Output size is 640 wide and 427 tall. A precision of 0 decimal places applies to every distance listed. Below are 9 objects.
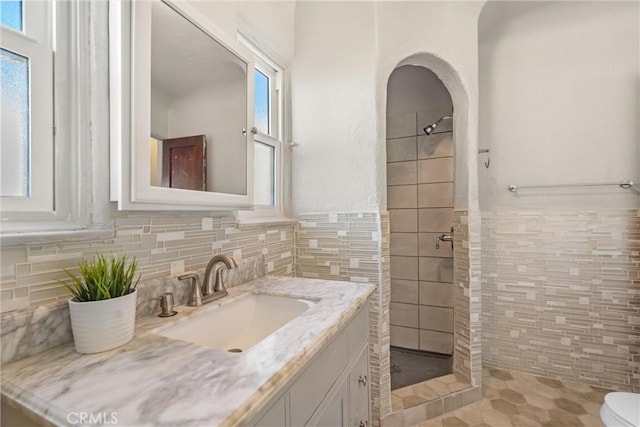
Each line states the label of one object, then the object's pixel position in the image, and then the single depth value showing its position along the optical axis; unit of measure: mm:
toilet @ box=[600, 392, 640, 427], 1114
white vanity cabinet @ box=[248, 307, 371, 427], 633
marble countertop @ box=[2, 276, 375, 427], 464
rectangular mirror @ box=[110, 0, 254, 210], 779
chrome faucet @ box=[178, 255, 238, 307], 985
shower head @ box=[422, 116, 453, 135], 2184
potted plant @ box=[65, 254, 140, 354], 651
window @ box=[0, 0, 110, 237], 677
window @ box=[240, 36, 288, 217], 1633
